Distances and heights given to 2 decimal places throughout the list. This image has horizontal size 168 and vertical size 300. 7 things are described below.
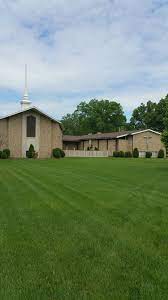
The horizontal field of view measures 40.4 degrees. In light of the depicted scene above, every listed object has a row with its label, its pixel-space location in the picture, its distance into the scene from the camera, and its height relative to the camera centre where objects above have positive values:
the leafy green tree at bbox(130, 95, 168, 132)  51.83 +8.75
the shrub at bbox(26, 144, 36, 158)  28.67 +0.07
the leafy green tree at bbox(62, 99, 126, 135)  55.77 +9.08
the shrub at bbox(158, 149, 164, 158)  35.64 -0.21
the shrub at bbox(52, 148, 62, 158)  29.26 +0.00
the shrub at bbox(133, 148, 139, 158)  34.83 -0.04
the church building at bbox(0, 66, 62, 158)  28.89 +2.74
